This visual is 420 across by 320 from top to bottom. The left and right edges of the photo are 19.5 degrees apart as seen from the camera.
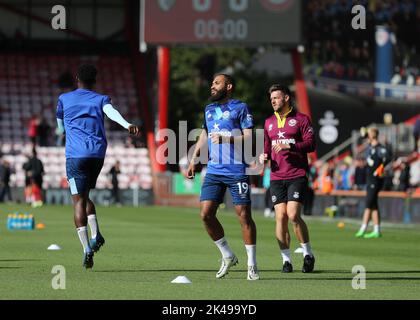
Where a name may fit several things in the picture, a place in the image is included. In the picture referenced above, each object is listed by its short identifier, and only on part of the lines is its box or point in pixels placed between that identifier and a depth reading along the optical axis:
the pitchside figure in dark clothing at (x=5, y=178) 45.66
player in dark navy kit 23.88
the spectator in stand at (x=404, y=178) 35.93
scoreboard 43.53
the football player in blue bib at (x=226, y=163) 13.66
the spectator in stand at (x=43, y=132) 49.94
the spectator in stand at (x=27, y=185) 42.81
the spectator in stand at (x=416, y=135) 44.63
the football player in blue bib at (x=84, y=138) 14.55
